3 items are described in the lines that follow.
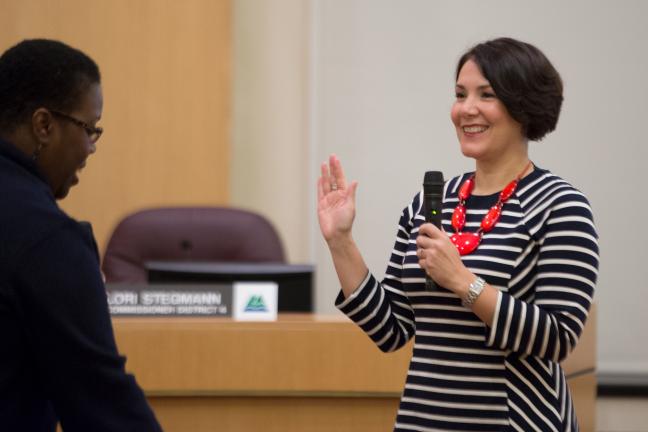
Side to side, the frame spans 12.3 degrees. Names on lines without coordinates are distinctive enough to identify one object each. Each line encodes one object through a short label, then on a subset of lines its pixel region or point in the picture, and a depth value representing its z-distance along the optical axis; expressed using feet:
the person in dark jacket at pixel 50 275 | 17.17
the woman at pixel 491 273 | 18.14
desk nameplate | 21.98
